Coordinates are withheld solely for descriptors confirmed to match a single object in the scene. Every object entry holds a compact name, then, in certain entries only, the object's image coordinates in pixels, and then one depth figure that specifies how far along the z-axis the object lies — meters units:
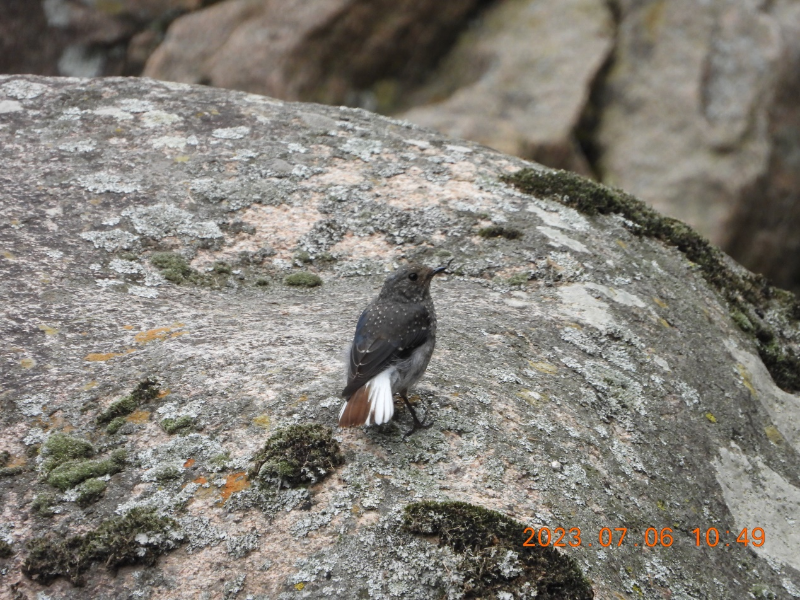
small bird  8.34
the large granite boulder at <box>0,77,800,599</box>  7.32
